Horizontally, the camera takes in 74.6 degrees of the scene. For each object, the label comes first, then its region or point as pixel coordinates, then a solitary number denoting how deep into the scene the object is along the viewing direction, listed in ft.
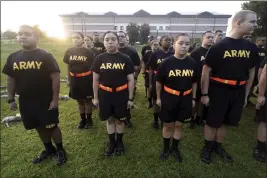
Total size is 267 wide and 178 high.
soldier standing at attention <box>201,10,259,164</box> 9.24
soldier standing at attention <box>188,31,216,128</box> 13.72
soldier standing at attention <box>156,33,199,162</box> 9.71
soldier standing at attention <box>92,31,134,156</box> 10.46
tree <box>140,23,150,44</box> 167.53
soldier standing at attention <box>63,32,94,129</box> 13.65
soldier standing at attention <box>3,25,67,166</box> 9.38
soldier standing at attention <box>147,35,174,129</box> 13.91
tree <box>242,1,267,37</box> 93.71
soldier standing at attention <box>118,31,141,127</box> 15.58
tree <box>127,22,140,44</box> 163.59
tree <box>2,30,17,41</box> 179.25
